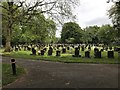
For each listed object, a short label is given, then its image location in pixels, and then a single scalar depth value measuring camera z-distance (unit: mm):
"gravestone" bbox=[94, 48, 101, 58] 8688
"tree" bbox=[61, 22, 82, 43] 37967
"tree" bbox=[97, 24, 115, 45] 30228
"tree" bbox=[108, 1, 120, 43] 12257
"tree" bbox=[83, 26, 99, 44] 37602
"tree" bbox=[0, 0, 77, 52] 12751
